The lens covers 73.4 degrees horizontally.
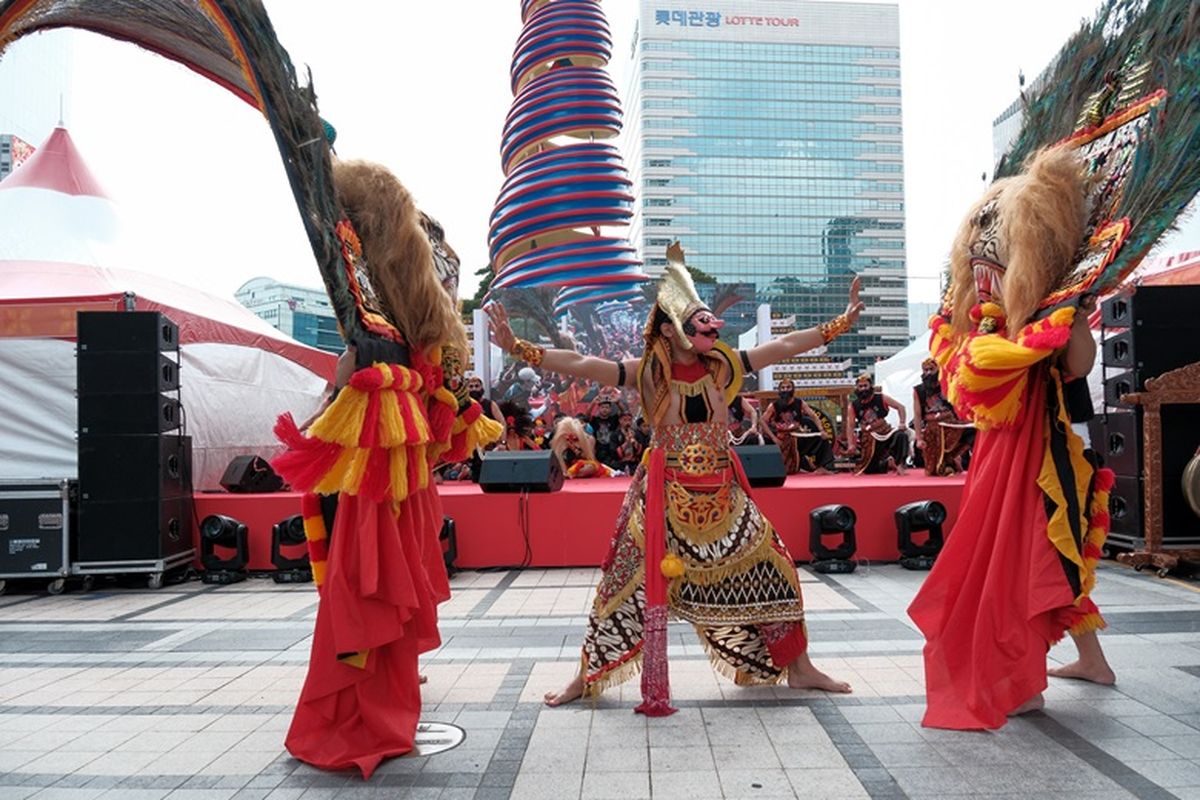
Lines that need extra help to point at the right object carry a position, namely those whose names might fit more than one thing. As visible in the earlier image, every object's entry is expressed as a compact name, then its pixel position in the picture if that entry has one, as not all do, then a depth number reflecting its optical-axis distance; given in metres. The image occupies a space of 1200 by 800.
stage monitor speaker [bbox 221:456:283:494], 8.36
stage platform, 7.21
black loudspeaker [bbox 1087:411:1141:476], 6.72
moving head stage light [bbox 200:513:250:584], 7.31
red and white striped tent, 7.99
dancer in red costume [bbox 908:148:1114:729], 3.18
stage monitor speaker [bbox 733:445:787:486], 7.05
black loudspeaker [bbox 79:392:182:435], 6.98
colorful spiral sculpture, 14.70
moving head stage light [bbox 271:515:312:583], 7.20
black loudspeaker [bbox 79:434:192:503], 6.93
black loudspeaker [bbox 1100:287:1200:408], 6.71
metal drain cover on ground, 3.13
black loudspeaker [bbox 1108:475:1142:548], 6.73
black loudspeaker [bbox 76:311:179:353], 7.05
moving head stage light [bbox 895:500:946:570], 6.89
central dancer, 3.51
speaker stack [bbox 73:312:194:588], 6.93
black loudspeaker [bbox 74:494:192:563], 6.92
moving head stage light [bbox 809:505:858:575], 6.86
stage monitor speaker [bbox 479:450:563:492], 7.12
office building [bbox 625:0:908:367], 79.00
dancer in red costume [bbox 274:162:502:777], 2.96
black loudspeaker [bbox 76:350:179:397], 7.00
